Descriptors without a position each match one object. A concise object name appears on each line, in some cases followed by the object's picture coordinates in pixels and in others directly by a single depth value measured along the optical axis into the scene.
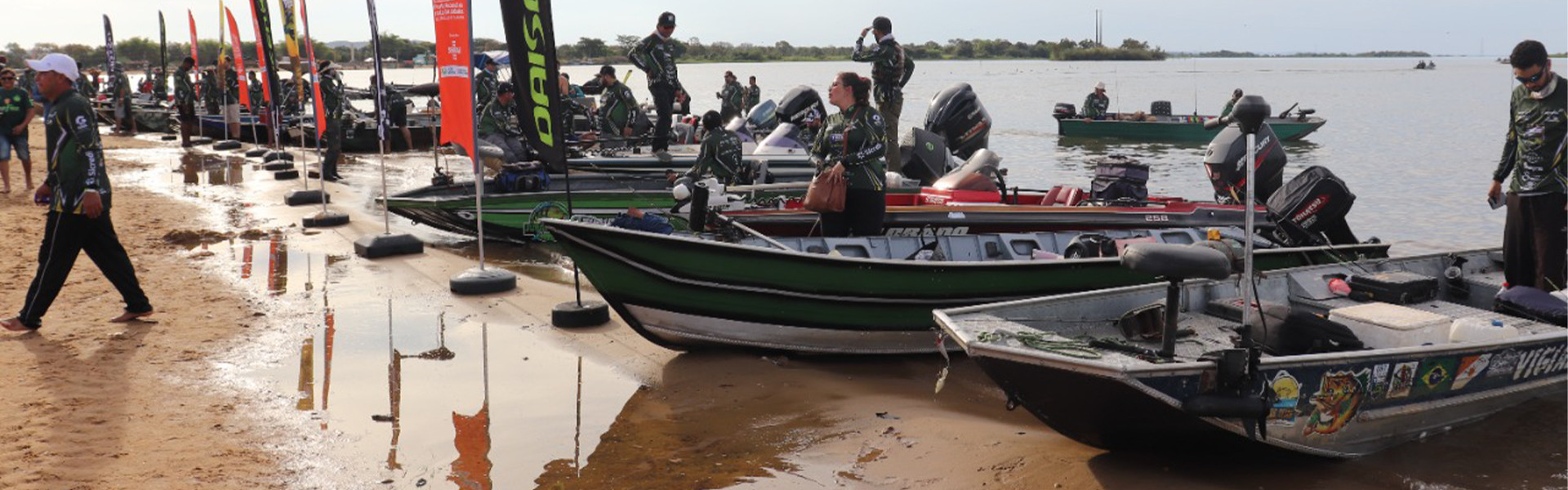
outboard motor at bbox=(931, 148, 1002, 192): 11.65
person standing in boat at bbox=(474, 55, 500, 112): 16.05
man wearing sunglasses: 7.25
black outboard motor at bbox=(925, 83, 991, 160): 15.57
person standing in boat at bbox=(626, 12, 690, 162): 15.09
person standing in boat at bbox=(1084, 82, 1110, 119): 33.00
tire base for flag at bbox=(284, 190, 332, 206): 15.80
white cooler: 6.48
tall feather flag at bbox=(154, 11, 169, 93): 32.84
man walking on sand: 8.05
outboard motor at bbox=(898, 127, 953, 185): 13.74
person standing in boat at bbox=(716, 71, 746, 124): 24.89
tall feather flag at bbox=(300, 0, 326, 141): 14.39
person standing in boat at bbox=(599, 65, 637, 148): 16.45
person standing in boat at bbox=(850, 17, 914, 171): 13.88
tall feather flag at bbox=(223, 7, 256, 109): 21.70
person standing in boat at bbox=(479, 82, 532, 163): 14.08
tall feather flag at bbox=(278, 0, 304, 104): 14.45
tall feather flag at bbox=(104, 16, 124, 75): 30.38
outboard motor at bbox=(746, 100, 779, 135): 18.38
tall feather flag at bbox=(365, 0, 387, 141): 11.80
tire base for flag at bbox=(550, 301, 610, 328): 8.84
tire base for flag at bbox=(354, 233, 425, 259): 11.72
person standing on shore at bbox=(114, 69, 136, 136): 30.95
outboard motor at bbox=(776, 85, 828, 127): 17.45
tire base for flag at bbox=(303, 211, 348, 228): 13.78
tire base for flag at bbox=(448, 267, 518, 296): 9.99
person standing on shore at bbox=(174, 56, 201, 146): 25.88
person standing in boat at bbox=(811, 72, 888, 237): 8.47
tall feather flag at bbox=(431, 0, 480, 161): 10.27
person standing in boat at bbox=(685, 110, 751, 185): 11.02
